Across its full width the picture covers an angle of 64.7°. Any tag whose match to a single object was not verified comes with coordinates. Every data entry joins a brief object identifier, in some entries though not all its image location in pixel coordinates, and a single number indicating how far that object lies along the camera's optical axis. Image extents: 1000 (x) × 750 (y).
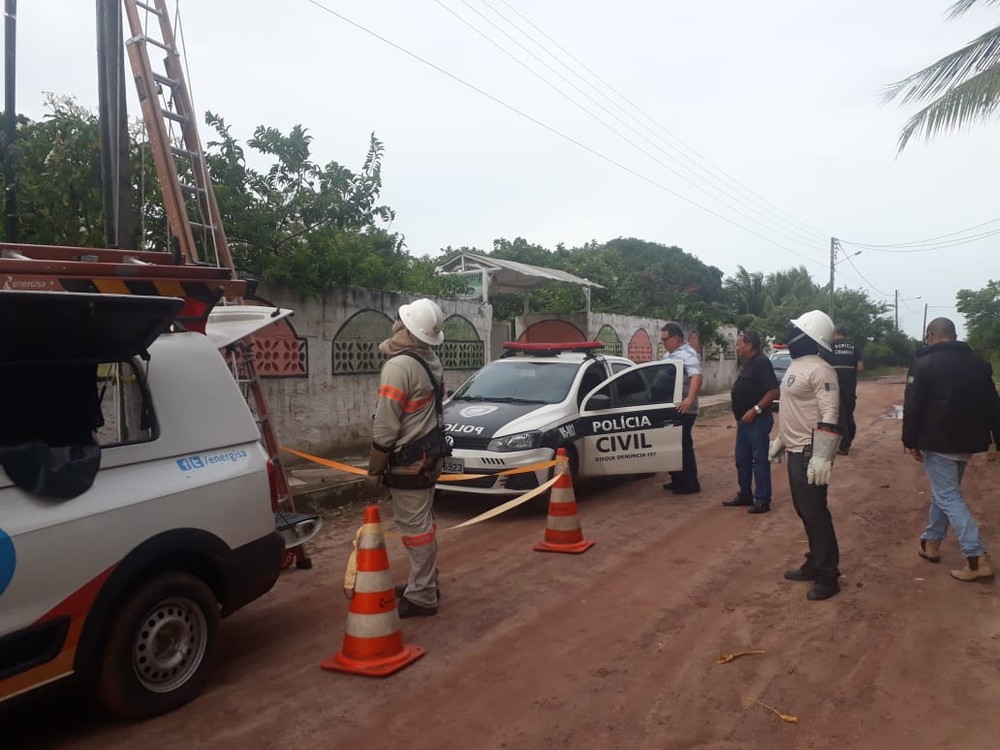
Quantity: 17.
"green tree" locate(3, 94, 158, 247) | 8.45
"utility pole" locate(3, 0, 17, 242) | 7.35
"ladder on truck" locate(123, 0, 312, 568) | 6.95
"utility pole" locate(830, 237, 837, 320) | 45.50
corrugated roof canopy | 19.50
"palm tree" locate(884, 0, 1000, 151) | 10.89
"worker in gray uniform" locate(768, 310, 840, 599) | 5.38
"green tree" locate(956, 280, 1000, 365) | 34.19
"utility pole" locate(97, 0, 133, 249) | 7.24
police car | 7.88
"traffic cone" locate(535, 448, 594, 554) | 6.65
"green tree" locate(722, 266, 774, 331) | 39.59
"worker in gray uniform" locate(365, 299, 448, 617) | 4.88
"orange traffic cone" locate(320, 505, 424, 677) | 4.25
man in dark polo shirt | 8.04
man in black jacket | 5.62
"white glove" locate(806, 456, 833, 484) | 5.32
